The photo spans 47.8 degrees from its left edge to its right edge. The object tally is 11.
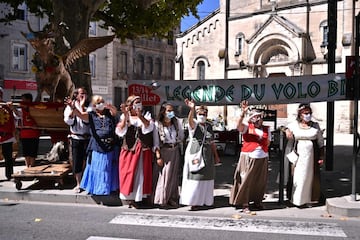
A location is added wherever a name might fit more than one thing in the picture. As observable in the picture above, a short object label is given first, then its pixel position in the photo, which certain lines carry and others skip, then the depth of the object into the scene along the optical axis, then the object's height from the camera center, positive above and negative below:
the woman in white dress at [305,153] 7.12 -0.64
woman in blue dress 7.25 -0.57
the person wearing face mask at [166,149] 7.06 -0.58
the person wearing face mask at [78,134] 7.49 -0.36
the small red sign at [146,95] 8.60 +0.44
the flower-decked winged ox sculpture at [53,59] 9.33 +1.31
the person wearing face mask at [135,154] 6.96 -0.68
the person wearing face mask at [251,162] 6.86 -0.77
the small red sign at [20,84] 29.02 +2.21
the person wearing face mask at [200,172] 6.86 -0.94
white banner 7.98 +0.54
